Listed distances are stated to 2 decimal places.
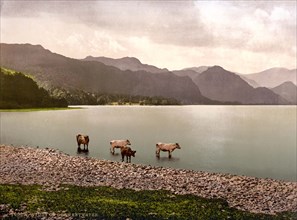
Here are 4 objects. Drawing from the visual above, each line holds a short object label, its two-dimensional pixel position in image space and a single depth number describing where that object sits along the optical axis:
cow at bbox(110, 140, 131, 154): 34.35
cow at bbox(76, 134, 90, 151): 36.72
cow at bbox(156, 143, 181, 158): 34.44
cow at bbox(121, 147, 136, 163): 30.54
